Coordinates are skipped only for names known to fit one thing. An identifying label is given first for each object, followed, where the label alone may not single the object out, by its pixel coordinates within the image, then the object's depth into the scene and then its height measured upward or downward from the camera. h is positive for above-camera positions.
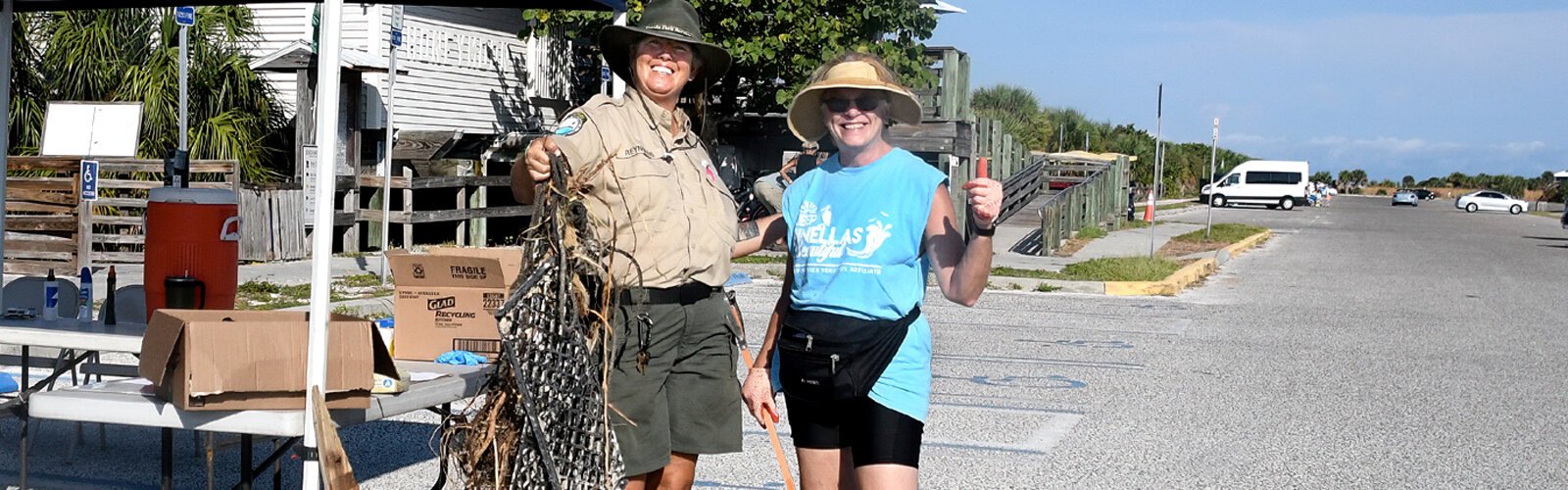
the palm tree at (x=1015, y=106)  50.31 +3.08
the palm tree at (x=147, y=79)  17.53 +1.01
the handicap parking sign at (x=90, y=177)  12.61 -0.13
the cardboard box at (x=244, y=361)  3.94 -0.52
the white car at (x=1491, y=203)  73.56 +0.43
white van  65.94 +0.78
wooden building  19.08 +0.96
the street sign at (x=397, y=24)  13.12 +1.31
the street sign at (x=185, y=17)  10.82 +1.08
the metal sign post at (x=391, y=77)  13.23 +0.89
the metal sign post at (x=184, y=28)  10.88 +1.05
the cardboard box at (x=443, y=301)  5.14 -0.43
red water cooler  4.73 -0.24
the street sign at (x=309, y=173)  18.25 -0.05
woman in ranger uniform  3.82 -0.15
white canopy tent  3.97 -0.14
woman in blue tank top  3.84 -0.24
